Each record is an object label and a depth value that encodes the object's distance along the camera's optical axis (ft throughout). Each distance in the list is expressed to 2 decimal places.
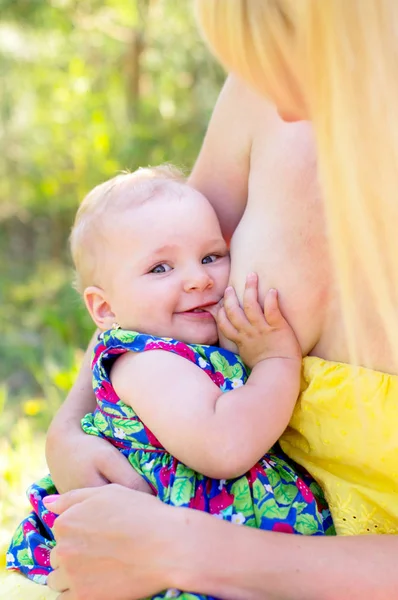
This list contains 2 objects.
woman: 3.22
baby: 3.49
